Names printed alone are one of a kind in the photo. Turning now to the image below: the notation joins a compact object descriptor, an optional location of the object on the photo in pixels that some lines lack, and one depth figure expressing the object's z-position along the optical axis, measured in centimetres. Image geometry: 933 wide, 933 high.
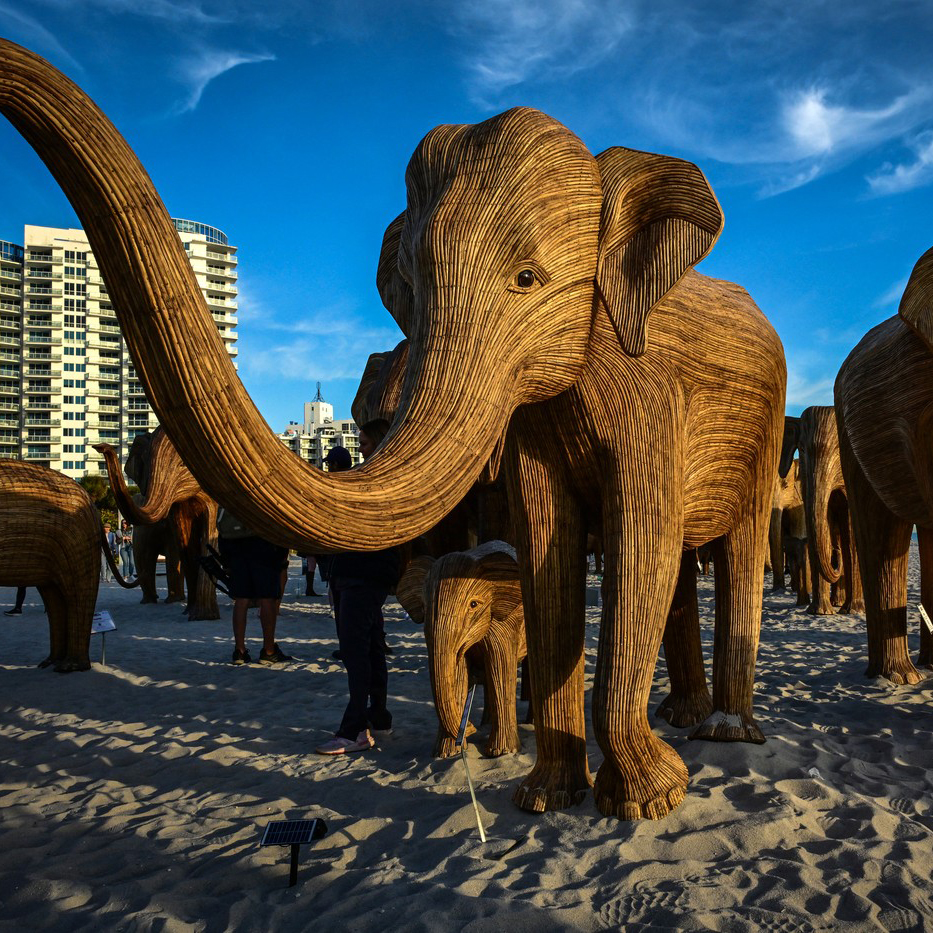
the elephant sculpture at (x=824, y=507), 897
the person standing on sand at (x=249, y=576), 752
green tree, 4554
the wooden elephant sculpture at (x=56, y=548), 659
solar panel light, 268
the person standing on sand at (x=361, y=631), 461
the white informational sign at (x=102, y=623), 690
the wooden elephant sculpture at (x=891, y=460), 508
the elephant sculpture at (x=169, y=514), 923
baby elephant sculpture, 390
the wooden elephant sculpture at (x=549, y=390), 168
